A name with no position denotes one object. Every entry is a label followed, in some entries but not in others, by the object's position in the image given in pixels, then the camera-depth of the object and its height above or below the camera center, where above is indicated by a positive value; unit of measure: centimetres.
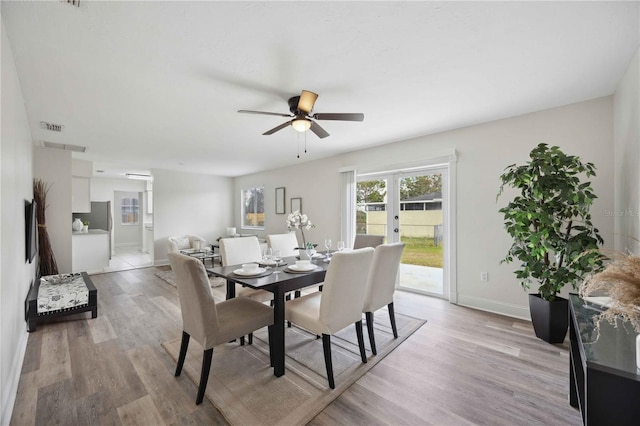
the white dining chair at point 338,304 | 193 -71
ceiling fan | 226 +90
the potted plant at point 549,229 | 236 -16
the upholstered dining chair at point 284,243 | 359 -42
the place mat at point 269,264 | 265 -53
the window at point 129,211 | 958 +8
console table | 88 -57
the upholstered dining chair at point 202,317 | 174 -79
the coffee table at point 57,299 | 283 -98
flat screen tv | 268 -15
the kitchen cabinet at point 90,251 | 539 -80
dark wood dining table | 202 -59
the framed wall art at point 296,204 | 591 +21
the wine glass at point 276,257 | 274 -47
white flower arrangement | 313 -8
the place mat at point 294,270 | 232 -52
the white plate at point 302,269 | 235 -50
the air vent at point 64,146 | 434 +115
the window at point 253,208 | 734 +16
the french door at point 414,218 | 397 -8
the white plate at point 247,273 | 222 -51
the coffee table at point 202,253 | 575 -91
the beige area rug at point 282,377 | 169 -128
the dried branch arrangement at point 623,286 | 95 -28
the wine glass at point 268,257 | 269 -46
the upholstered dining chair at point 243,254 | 273 -48
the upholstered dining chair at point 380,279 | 238 -62
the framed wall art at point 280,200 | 642 +32
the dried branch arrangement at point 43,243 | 425 -49
